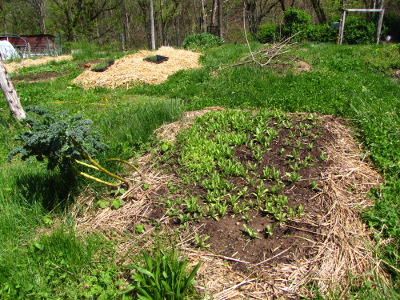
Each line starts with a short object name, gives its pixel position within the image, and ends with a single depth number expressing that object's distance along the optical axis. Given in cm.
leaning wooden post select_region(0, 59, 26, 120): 509
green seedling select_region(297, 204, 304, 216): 252
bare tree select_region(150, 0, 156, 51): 1548
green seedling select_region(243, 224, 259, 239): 238
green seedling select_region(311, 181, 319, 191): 276
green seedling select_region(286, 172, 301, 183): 286
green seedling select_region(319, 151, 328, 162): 309
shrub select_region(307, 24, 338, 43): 1360
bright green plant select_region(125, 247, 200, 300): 190
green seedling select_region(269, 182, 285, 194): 273
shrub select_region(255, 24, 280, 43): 1592
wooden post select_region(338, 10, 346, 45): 1223
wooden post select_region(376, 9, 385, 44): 1202
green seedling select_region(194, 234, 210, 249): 237
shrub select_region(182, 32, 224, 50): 1480
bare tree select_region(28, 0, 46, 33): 3177
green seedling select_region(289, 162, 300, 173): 297
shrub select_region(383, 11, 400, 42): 1473
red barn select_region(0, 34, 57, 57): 2188
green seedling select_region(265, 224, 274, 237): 237
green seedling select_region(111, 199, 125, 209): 290
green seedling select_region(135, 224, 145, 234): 258
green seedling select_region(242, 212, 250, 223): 252
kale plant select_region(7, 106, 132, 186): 242
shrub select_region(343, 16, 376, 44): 1250
